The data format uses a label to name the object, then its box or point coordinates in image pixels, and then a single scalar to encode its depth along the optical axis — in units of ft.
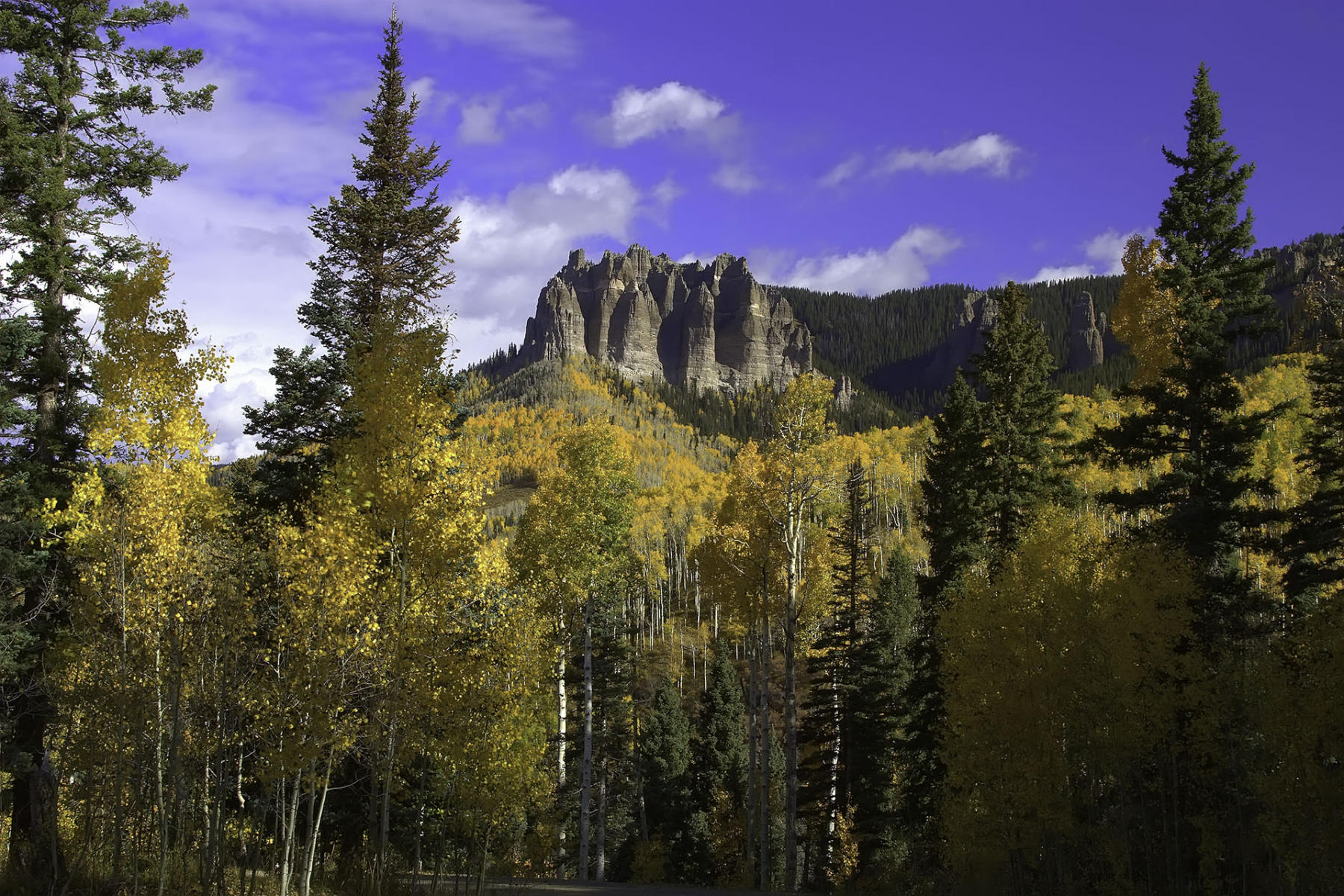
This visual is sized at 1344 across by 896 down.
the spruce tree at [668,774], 114.93
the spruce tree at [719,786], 112.16
